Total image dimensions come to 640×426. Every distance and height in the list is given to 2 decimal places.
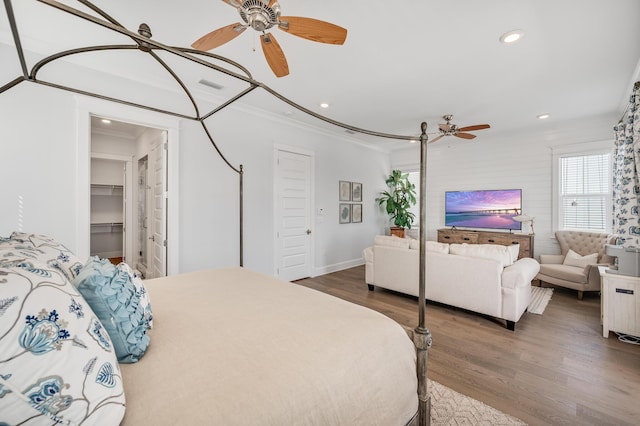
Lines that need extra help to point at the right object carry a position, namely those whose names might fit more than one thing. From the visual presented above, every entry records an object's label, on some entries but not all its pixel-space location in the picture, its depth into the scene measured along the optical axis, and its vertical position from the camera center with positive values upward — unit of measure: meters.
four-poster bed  0.86 -0.54
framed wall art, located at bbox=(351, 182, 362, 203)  5.80 +0.44
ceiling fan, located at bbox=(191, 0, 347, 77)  1.42 +1.07
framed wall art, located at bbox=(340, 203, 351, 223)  5.57 -0.02
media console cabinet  4.70 -0.48
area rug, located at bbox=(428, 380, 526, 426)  1.62 -1.25
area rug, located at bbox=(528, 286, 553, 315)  3.37 -1.19
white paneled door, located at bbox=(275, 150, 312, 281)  4.39 -0.03
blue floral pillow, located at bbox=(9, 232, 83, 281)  1.14 -0.19
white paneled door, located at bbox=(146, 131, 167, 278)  3.24 +0.08
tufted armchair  3.70 -0.73
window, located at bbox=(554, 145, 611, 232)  4.33 +0.38
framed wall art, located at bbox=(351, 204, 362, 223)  5.84 -0.02
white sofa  2.83 -0.73
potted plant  6.32 +0.27
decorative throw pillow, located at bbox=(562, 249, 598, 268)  3.88 -0.69
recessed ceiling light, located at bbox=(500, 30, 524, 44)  2.25 +1.51
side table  2.50 -0.86
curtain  2.83 +0.37
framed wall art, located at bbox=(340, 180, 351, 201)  5.54 +0.46
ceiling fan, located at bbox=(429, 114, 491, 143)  4.20 +1.32
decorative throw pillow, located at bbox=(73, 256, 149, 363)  0.95 -0.35
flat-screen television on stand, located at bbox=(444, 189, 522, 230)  5.13 +0.09
